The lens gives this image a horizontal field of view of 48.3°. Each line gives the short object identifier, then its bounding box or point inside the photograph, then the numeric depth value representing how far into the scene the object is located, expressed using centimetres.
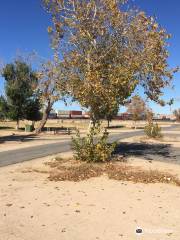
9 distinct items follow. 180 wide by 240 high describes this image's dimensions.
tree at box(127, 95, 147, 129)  3637
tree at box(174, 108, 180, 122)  6657
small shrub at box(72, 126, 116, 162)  902
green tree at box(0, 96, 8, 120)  2777
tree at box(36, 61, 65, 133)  948
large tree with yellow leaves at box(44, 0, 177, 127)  857
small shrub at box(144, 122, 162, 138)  2046
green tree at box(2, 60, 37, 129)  2704
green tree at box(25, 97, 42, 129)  2781
